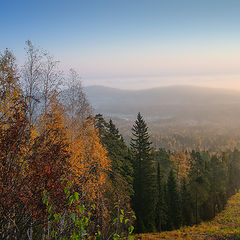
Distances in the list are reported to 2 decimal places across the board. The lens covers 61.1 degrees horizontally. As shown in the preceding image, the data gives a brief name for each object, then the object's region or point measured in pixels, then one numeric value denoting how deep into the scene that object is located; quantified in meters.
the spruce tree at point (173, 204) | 35.03
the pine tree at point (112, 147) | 18.76
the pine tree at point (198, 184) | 38.69
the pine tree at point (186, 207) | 38.56
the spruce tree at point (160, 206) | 31.73
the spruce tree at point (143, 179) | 28.72
